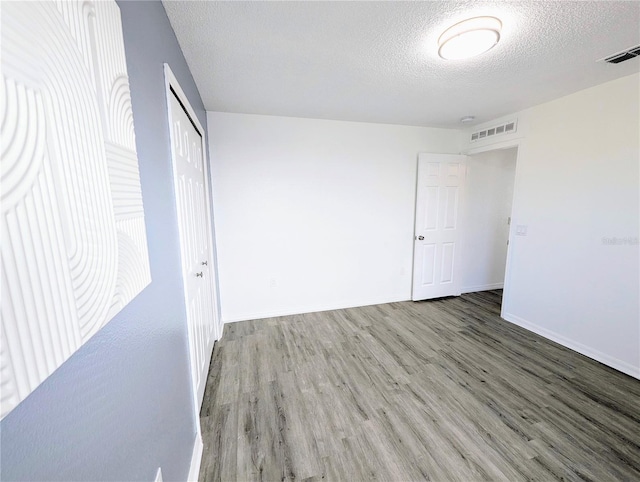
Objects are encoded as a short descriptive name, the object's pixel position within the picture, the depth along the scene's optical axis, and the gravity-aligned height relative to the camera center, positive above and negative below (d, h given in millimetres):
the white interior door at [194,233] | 1448 -187
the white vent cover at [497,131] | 2951 +926
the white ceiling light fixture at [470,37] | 1410 +976
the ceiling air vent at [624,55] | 1693 +1025
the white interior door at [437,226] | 3510 -306
